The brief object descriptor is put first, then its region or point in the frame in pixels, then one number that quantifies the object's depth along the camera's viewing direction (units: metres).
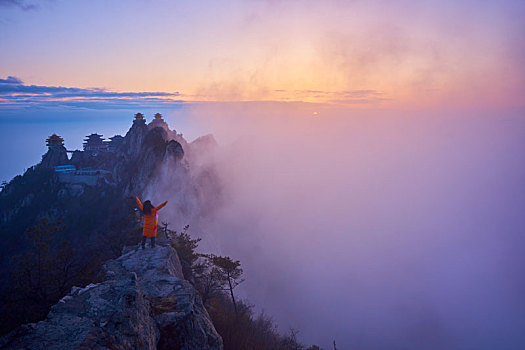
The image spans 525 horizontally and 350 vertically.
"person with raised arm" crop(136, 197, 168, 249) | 13.32
